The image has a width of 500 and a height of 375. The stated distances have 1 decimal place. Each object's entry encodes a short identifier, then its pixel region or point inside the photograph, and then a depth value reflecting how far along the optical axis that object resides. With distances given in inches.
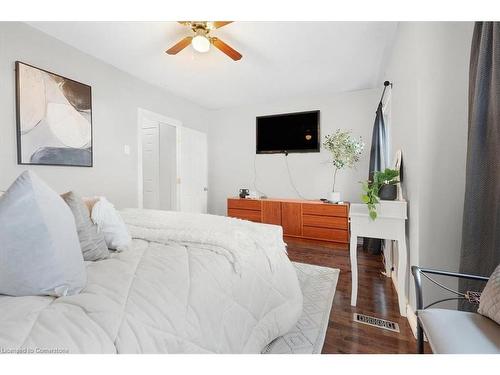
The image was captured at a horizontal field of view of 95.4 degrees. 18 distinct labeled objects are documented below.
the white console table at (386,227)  63.6
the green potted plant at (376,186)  64.0
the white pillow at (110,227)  48.0
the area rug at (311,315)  51.2
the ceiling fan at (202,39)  73.5
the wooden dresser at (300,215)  127.6
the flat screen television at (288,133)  150.0
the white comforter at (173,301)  23.3
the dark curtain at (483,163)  41.4
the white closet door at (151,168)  171.2
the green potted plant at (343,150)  131.3
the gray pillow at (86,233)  41.8
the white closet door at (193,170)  152.1
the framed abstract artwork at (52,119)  76.2
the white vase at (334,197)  134.2
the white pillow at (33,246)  27.1
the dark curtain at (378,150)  115.4
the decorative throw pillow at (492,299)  33.4
